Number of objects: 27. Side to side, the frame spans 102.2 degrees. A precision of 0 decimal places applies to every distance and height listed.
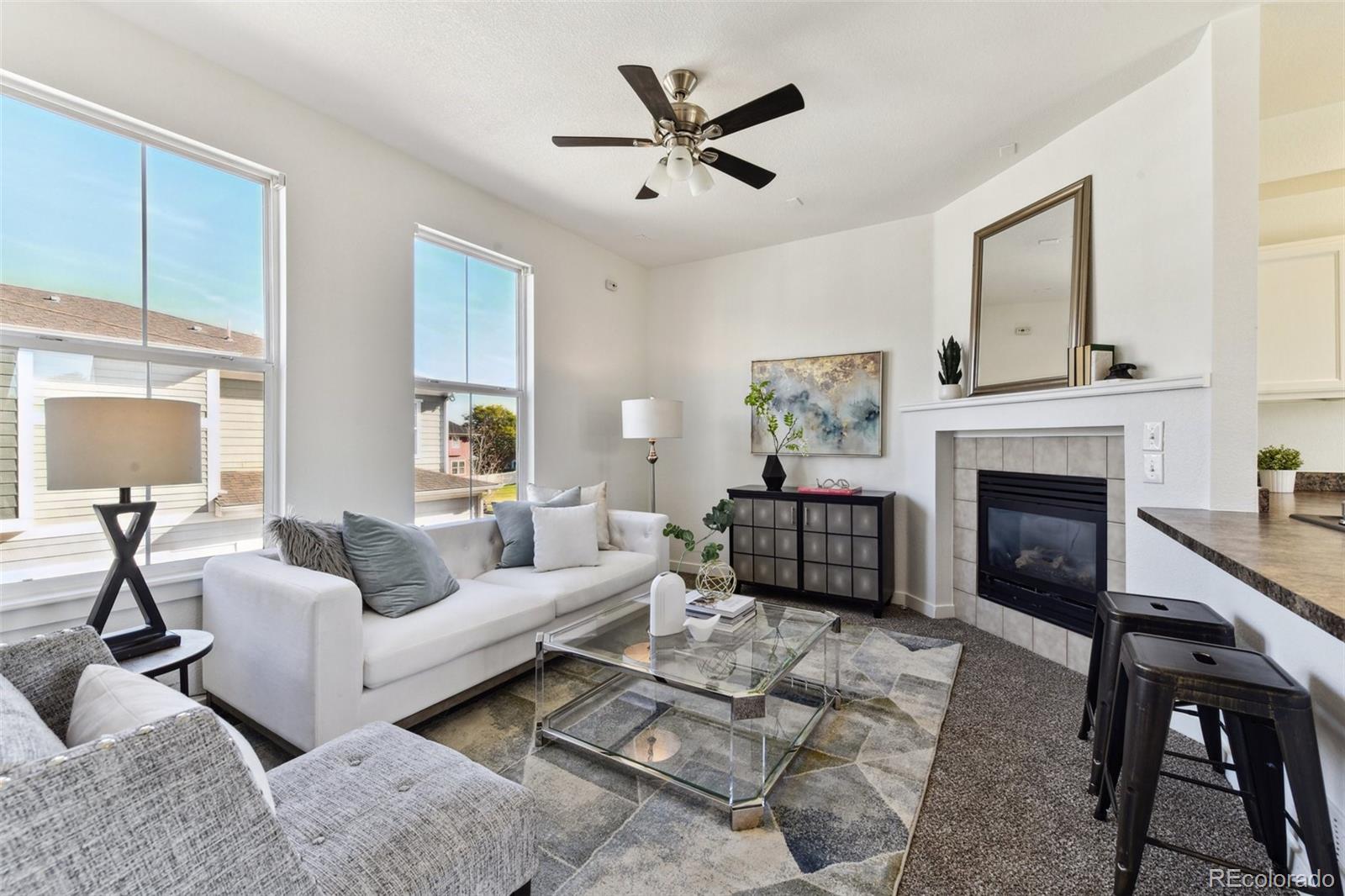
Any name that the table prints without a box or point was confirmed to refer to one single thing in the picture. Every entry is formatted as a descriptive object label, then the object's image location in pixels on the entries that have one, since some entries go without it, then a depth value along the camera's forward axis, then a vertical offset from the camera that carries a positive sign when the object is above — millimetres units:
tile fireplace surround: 2670 -353
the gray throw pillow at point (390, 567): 2293 -527
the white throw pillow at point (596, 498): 3553 -352
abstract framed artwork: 4047 +350
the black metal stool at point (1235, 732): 1154 -665
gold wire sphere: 2631 -679
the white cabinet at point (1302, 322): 2578 +603
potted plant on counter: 2223 -97
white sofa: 1829 -768
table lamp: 1572 -45
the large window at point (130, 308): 1937 +553
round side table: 1622 -669
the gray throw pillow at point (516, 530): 3145 -502
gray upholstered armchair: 623 -553
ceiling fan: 1976 +1260
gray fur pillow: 2162 -413
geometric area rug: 1469 -1166
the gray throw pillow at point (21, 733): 660 -382
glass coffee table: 1777 -1080
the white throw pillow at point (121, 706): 802 -407
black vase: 4137 -225
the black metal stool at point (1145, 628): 1667 -574
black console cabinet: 3701 -714
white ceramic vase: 2238 -673
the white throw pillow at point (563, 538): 3061 -539
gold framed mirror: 2793 +852
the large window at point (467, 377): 3287 +439
